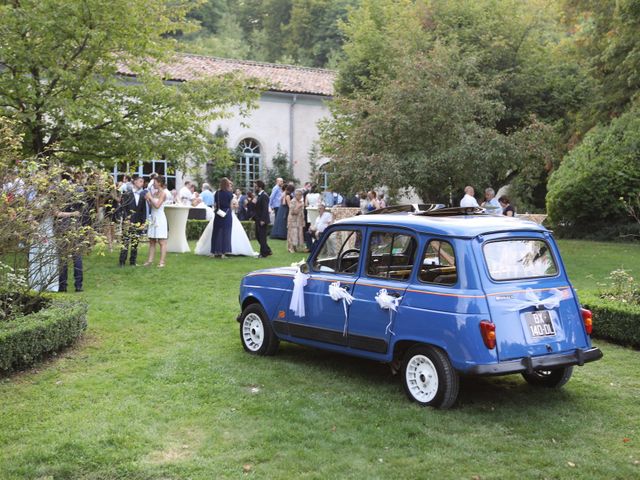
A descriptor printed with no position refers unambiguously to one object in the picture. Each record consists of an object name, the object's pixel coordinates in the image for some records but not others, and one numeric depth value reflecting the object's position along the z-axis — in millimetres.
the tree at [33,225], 8547
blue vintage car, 6508
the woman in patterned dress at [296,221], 19844
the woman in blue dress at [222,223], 17797
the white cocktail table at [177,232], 19000
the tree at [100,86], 15898
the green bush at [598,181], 22984
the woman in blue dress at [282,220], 22798
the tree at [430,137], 18938
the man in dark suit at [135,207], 15199
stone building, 35812
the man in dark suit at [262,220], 18750
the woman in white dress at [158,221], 15211
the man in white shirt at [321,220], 18234
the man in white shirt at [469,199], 16827
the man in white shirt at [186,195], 23064
